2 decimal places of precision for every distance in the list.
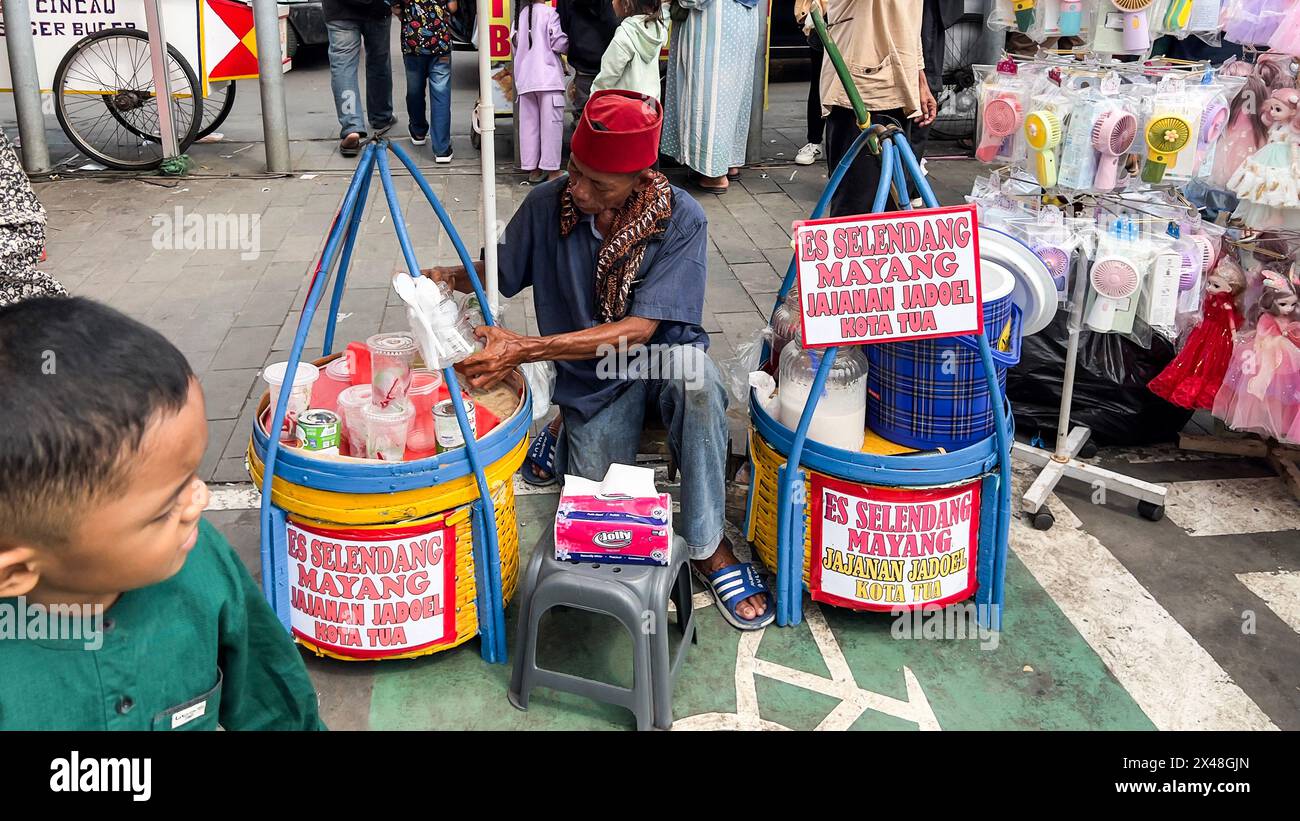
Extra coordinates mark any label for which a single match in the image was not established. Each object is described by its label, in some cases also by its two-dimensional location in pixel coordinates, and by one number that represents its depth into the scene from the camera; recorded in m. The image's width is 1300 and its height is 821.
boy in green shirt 1.02
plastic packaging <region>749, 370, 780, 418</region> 3.02
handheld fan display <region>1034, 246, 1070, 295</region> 3.36
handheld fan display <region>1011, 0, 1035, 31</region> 3.77
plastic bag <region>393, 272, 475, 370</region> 2.48
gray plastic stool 2.46
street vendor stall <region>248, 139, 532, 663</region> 2.50
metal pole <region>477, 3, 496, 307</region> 3.18
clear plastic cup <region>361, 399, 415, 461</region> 2.62
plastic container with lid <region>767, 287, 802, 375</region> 3.16
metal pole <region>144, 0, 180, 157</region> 6.72
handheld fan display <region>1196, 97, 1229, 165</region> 3.39
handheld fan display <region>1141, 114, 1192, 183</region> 3.31
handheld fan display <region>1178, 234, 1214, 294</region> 3.41
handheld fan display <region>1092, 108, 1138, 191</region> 3.31
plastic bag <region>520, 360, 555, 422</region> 3.20
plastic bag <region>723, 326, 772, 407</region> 3.42
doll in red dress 3.61
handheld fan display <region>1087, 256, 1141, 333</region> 3.36
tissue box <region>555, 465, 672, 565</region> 2.49
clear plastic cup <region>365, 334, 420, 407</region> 2.72
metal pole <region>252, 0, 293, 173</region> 6.79
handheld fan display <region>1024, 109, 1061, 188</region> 3.40
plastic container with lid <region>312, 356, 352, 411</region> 2.83
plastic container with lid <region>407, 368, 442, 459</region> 2.68
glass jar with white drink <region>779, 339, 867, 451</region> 2.83
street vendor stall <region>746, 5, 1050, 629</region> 2.58
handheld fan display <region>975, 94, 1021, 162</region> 3.54
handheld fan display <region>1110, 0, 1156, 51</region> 3.51
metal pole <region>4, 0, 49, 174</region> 6.67
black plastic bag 3.94
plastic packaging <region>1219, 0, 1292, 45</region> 3.37
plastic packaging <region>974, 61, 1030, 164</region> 3.55
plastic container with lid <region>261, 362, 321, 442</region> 2.68
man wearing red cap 2.80
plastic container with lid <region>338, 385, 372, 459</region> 2.67
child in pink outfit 6.60
